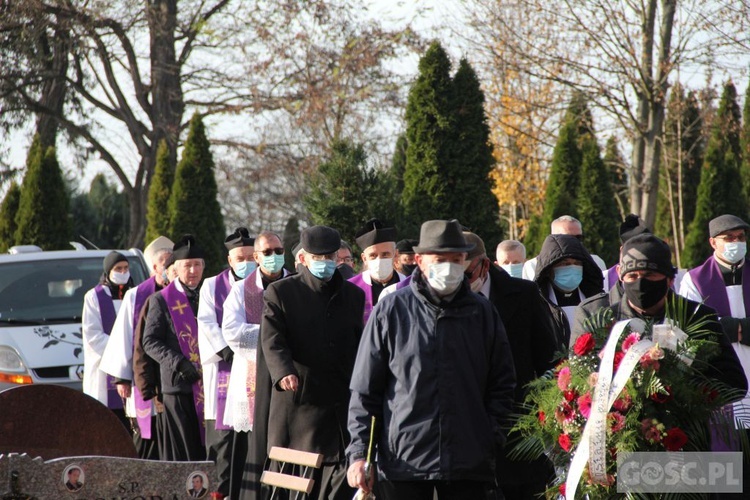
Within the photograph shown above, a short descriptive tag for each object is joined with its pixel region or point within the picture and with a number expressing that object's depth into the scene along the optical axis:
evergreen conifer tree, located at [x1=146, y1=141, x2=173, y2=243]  51.09
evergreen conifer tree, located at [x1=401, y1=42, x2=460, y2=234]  36.87
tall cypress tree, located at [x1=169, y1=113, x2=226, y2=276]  49.06
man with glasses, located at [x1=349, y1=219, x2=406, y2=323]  18.86
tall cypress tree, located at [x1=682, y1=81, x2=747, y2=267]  52.31
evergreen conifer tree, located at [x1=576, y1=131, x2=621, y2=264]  49.06
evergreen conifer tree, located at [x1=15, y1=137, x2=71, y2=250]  53.28
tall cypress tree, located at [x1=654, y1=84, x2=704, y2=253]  55.79
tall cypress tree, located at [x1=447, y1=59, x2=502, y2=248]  36.69
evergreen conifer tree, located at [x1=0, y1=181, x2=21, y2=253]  55.62
